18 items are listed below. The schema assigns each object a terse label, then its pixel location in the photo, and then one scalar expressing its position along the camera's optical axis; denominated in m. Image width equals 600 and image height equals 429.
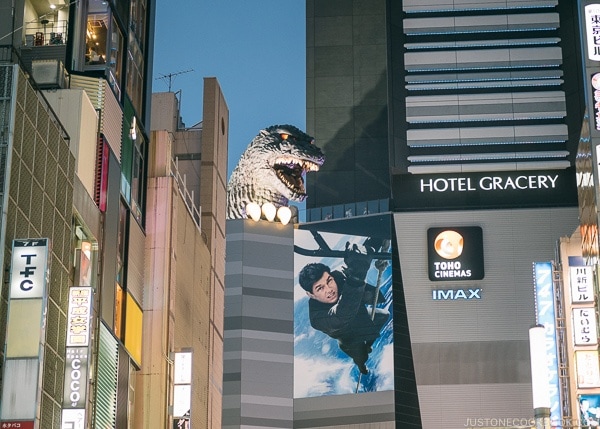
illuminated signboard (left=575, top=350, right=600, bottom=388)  52.09
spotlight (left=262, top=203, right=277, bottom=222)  88.31
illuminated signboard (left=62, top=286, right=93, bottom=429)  36.22
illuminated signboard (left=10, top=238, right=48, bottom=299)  32.44
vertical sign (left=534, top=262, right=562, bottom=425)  55.31
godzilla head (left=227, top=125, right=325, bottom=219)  81.81
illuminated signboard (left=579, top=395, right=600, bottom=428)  51.81
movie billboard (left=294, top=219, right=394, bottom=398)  89.12
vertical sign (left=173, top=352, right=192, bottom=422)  51.12
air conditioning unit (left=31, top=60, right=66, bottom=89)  42.44
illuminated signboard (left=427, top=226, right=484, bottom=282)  92.38
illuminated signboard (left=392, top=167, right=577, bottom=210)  95.56
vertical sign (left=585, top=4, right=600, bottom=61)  49.91
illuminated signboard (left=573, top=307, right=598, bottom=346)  52.03
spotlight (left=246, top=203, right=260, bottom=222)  88.31
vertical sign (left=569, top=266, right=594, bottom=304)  52.50
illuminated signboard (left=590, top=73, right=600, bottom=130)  48.88
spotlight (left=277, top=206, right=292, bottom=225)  89.12
